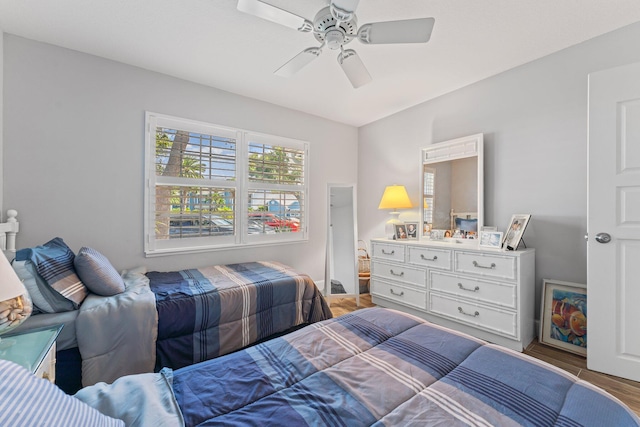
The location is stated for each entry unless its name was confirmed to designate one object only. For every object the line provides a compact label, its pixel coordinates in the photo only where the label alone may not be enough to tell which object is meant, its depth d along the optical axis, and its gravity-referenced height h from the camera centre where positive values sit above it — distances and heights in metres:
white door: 1.84 -0.05
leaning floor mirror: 3.55 -0.41
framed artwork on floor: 2.21 -0.85
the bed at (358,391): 0.76 -0.57
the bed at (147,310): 1.61 -0.69
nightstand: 1.04 -0.56
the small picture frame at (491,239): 2.47 -0.23
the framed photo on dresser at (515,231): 2.37 -0.14
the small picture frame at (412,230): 3.30 -0.19
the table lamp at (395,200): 3.34 +0.18
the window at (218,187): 2.75 +0.30
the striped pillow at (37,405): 0.54 -0.41
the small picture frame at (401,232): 3.26 -0.21
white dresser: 2.28 -0.69
